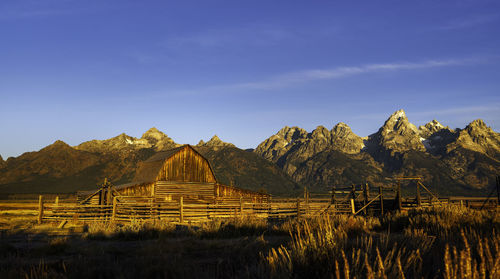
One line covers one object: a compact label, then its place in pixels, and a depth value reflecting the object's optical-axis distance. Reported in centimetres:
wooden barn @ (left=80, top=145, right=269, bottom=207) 3462
